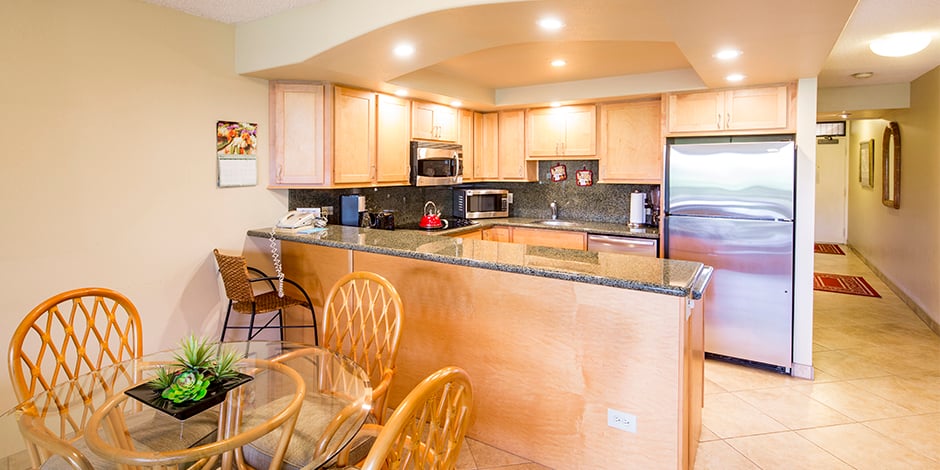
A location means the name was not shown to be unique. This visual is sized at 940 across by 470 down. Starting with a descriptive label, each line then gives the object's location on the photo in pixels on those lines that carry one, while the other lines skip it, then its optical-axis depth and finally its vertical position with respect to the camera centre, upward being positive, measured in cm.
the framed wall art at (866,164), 725 +75
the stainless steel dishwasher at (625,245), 422 -24
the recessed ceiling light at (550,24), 241 +90
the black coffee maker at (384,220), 431 -3
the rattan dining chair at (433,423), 98 -44
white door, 941 +47
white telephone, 362 -2
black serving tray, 145 -53
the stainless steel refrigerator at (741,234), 365 -13
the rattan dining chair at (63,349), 141 -59
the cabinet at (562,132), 480 +80
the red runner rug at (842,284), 623 -87
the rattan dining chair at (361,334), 172 -60
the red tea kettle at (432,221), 462 -5
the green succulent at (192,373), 150 -48
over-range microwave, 449 +47
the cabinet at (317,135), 362 +58
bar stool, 289 -45
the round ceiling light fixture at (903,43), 344 +116
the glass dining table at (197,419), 139 -63
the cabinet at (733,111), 374 +79
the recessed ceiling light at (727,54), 290 +92
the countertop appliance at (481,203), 519 +13
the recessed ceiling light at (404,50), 291 +94
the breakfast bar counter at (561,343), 213 -59
